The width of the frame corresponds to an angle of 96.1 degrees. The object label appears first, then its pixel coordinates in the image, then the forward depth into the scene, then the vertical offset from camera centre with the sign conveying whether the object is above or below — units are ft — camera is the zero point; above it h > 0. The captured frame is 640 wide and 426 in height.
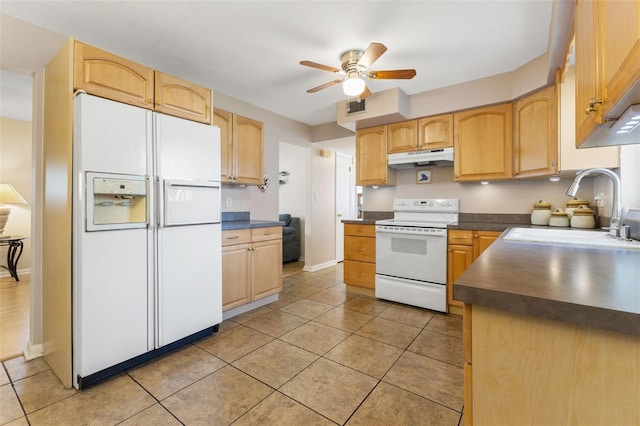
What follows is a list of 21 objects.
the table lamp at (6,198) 13.24 +0.63
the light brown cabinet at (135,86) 5.84 +2.93
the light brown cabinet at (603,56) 2.42 +1.63
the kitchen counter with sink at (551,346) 1.97 -1.03
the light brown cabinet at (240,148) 10.01 +2.37
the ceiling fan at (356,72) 7.61 +3.84
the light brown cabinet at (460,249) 9.15 -1.20
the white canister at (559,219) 8.59 -0.20
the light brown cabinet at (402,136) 11.39 +3.08
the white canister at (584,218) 7.92 -0.16
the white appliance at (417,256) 9.78 -1.58
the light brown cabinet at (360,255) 11.56 -1.76
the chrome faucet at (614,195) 5.29 +0.34
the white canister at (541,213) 9.26 -0.02
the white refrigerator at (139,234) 5.66 -0.51
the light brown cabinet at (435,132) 10.68 +3.07
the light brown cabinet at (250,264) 9.04 -1.79
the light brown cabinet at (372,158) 12.14 +2.34
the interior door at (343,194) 18.22 +1.23
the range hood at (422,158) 10.65 +2.08
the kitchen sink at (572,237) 4.59 -0.49
